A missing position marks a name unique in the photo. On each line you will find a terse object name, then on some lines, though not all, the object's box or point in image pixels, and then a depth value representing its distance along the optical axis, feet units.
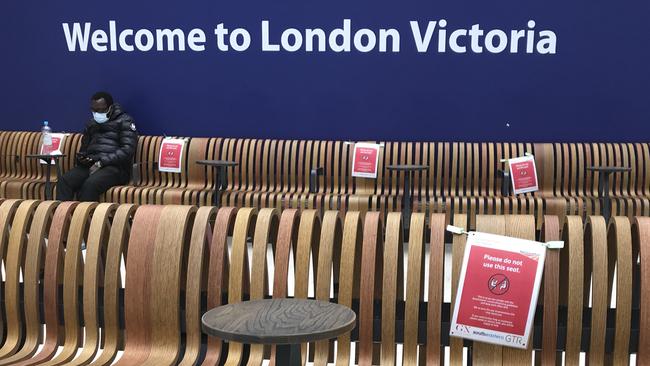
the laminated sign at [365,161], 24.48
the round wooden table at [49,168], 24.59
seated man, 25.31
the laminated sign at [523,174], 23.87
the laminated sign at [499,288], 7.75
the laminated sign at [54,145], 27.89
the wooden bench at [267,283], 8.11
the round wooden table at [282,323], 5.81
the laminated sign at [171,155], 26.03
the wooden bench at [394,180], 23.07
